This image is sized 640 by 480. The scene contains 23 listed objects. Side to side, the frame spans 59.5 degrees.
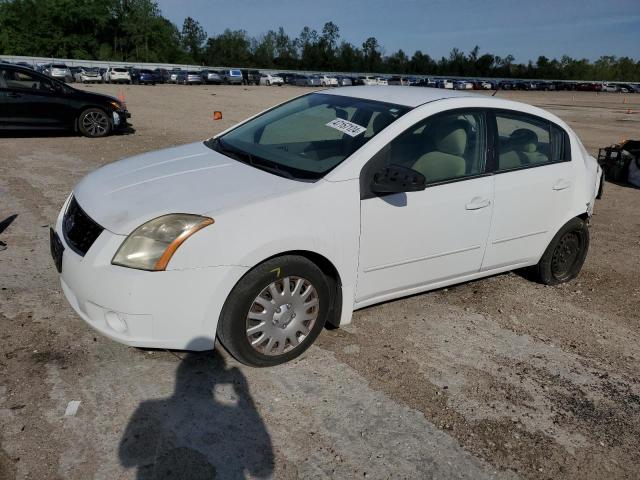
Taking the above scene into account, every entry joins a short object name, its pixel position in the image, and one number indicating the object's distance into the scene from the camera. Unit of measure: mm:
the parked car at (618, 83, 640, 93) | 83875
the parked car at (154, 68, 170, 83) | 52562
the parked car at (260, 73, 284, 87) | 61938
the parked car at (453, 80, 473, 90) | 64188
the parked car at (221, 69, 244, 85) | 60344
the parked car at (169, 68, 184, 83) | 54031
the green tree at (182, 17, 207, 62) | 119812
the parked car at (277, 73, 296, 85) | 64688
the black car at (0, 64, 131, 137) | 11250
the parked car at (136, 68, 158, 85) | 50250
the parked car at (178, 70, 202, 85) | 54500
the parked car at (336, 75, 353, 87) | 64625
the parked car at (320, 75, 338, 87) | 65062
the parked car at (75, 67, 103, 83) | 46812
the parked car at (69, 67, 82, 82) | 47556
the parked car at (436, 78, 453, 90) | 60512
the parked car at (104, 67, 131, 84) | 49219
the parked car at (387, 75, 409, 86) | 63891
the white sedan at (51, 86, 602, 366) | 2984
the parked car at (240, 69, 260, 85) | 63097
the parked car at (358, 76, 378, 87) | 62553
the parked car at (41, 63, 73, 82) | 45812
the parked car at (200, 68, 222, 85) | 57062
